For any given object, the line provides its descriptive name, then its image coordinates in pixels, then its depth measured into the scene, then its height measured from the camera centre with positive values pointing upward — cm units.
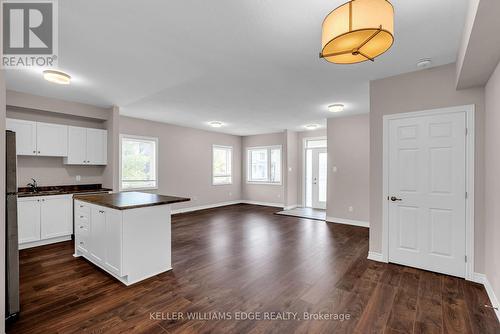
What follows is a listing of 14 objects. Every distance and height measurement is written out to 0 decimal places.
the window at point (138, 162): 601 +12
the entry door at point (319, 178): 759 -36
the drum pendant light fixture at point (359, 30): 149 +90
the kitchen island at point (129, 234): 272 -84
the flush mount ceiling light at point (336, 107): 474 +121
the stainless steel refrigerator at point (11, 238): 209 -64
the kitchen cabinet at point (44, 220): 388 -91
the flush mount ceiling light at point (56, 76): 318 +124
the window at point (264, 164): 856 +10
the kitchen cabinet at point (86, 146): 461 +42
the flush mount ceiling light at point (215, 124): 653 +122
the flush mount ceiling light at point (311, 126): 698 +123
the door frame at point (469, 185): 281 -22
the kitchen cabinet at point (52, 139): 423 +51
